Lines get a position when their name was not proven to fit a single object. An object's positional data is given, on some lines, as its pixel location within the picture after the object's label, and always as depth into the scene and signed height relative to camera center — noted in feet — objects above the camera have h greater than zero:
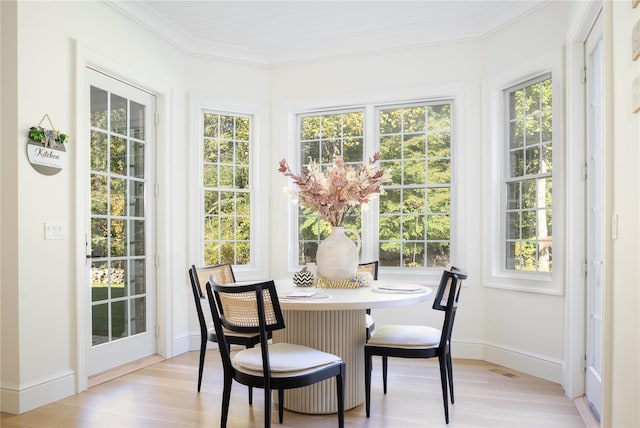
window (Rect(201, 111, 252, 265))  16.48 +0.86
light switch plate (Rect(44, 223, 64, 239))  10.77 -0.37
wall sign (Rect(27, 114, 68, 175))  10.44 +1.40
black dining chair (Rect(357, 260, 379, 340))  13.62 -1.50
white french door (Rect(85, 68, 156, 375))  12.59 -0.25
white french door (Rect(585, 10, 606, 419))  10.31 +0.09
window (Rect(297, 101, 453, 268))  15.49 +1.23
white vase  10.81 -0.97
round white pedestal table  9.82 -2.46
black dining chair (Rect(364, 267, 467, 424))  9.59 -2.51
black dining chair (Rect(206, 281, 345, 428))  7.84 -2.39
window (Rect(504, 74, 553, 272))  12.96 +0.94
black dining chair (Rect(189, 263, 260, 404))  10.50 -1.82
